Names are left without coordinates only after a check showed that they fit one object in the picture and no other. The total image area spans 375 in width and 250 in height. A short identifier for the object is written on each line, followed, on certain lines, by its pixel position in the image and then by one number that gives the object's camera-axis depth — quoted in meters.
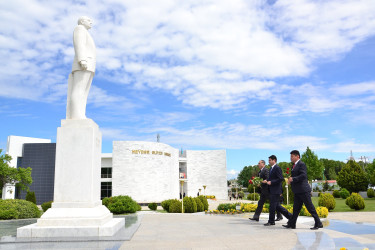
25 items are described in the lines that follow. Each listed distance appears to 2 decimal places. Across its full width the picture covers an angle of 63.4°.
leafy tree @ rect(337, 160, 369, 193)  39.91
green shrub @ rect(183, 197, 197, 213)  19.16
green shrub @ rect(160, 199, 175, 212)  21.80
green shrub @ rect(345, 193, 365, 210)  20.47
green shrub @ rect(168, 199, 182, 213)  19.27
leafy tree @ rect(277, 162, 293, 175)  80.94
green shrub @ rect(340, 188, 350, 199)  34.92
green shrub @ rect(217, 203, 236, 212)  16.44
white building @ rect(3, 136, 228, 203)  42.09
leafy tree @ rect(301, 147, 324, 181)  59.62
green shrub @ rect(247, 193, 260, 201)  47.78
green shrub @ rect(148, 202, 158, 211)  26.93
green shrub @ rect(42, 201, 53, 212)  19.79
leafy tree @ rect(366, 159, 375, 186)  46.84
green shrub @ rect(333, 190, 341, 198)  39.59
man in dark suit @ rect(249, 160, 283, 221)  8.42
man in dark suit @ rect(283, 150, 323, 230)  6.81
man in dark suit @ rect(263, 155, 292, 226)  7.73
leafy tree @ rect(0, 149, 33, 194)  29.59
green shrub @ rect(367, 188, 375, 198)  38.81
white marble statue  7.58
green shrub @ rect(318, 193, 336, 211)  19.12
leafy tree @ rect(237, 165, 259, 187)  94.50
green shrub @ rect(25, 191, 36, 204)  32.01
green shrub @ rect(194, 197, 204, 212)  20.08
